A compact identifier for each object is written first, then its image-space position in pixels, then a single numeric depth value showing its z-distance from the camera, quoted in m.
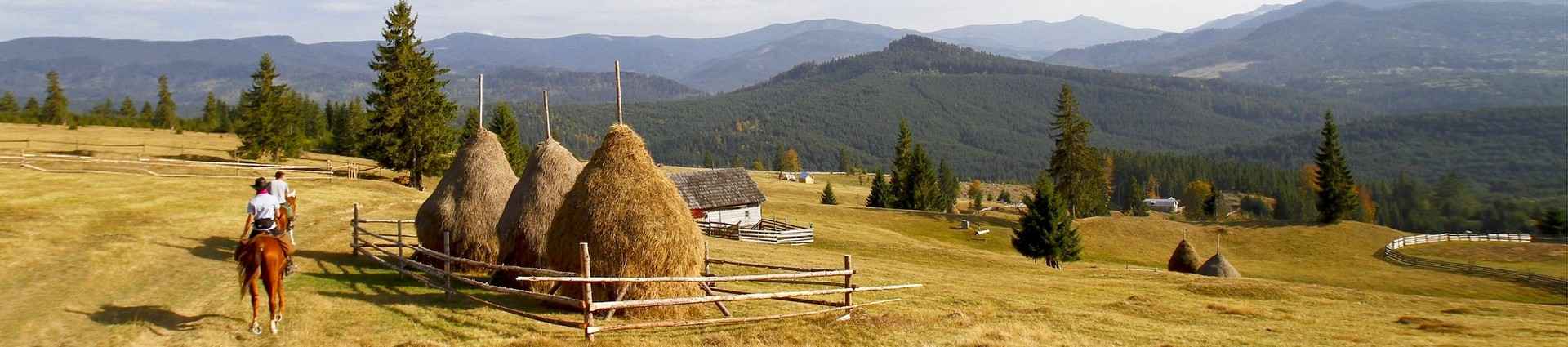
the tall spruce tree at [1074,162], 72.81
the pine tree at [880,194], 88.38
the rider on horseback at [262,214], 14.91
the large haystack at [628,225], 15.86
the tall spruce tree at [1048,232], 48.62
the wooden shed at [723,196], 50.62
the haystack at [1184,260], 45.78
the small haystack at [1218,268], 42.09
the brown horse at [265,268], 13.92
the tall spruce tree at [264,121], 62.75
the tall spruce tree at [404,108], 46.75
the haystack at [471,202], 20.95
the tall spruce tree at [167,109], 111.31
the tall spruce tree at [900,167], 86.31
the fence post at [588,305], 13.81
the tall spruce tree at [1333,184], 70.62
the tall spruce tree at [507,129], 67.25
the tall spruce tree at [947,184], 128.55
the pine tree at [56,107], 93.25
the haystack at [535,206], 18.81
